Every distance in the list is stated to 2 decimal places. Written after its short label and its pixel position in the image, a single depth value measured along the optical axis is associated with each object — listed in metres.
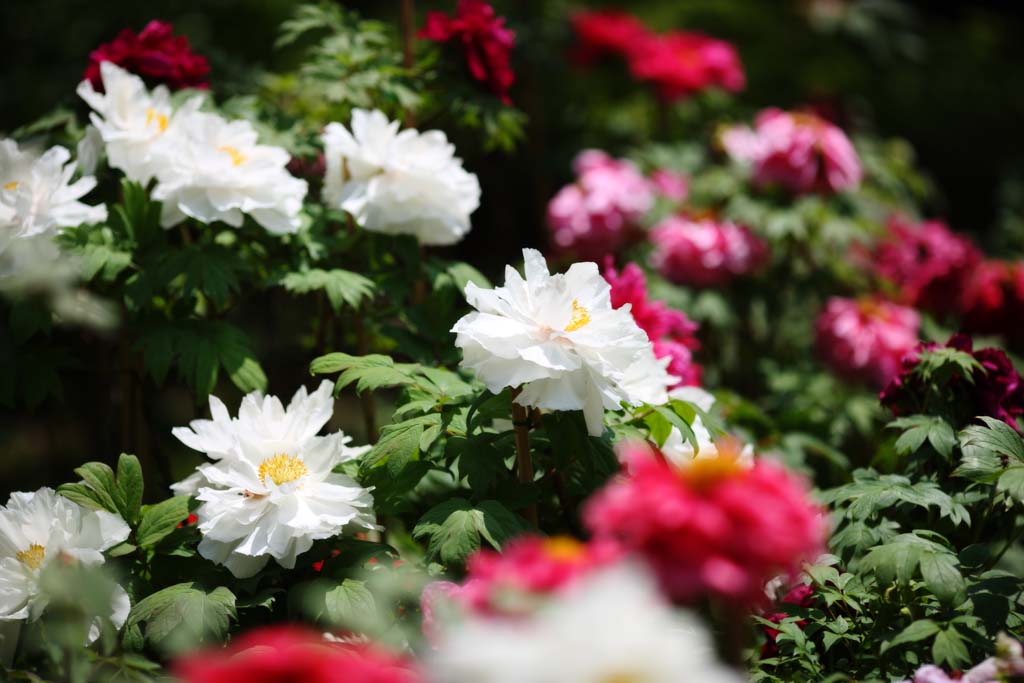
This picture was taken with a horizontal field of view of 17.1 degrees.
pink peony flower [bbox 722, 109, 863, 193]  4.06
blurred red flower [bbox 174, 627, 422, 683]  2.54
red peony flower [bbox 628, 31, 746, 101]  4.47
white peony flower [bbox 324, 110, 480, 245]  3.47
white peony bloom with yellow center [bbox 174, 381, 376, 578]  3.25
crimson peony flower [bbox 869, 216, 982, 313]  4.03
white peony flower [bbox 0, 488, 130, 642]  3.22
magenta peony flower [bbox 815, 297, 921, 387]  3.96
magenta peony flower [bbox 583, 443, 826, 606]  2.68
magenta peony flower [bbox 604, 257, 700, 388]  3.49
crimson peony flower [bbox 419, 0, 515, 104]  3.59
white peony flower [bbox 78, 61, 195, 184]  3.43
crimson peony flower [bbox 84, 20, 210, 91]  3.54
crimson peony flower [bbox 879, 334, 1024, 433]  3.42
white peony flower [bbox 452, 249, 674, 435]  3.20
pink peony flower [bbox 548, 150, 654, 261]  4.08
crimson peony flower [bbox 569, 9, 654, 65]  4.80
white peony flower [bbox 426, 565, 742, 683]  2.50
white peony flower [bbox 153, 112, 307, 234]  3.40
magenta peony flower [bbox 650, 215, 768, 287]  4.06
